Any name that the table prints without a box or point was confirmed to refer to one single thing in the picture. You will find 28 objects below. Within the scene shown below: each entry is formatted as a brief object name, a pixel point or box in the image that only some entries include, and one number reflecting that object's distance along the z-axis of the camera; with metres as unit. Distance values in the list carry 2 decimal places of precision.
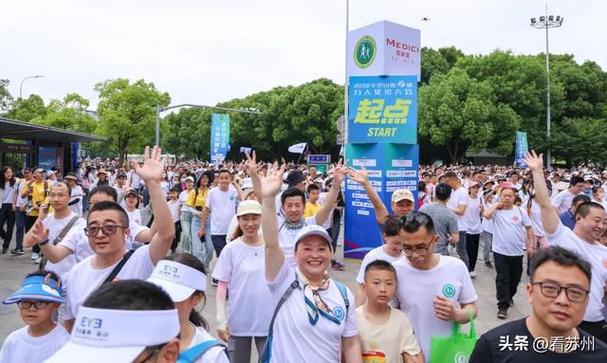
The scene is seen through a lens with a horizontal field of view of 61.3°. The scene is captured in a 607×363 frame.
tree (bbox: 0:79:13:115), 36.87
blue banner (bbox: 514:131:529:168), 25.05
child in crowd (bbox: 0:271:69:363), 2.88
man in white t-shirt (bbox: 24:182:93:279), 3.80
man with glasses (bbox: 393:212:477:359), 3.09
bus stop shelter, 18.53
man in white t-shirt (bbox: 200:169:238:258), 7.92
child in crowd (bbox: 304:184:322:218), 8.72
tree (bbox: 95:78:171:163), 38.94
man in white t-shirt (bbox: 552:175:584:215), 8.70
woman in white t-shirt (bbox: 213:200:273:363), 3.90
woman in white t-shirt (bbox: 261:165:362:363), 2.75
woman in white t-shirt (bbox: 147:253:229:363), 2.09
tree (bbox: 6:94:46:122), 42.53
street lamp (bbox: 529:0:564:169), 39.12
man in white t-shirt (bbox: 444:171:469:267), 9.09
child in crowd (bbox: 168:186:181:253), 9.95
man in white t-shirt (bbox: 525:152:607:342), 3.74
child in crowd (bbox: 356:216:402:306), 3.81
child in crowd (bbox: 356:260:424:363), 2.88
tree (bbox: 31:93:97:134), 41.50
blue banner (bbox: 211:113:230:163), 22.98
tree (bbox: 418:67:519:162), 36.50
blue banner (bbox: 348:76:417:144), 10.27
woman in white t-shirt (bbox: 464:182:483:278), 9.30
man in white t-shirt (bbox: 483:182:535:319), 6.93
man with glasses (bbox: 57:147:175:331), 3.02
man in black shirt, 2.02
